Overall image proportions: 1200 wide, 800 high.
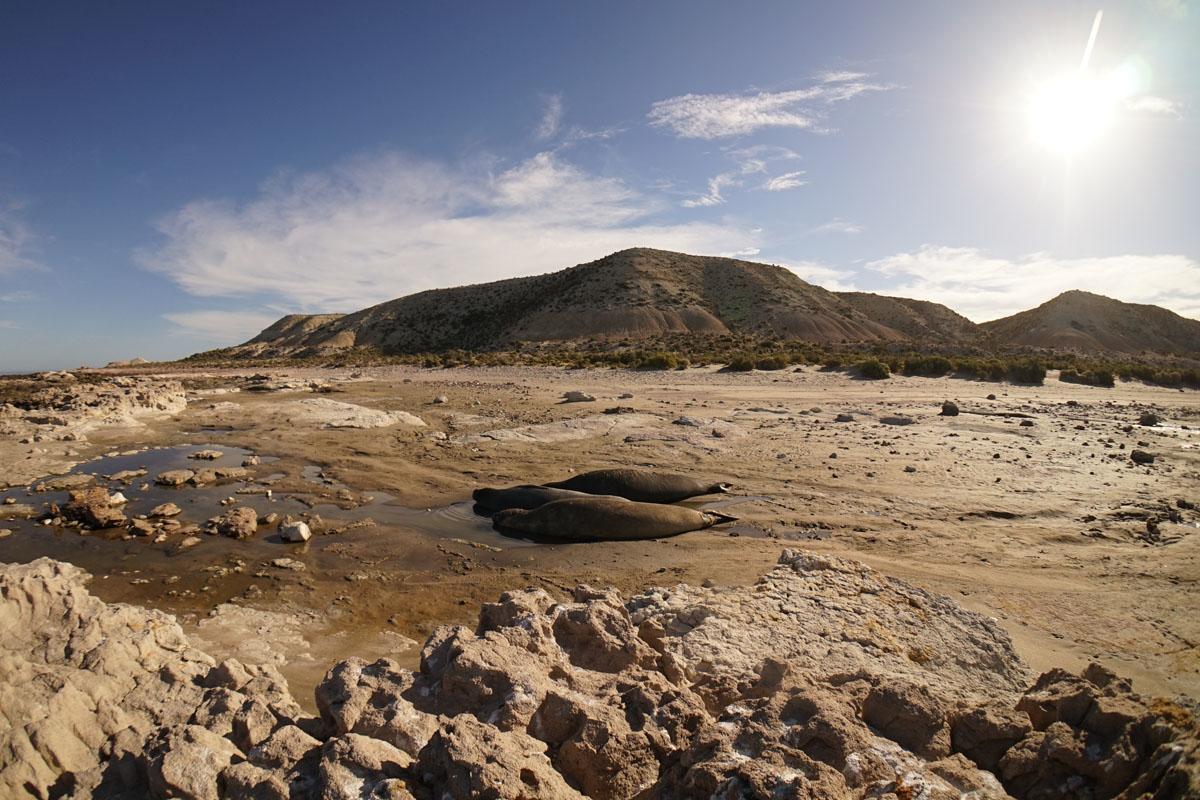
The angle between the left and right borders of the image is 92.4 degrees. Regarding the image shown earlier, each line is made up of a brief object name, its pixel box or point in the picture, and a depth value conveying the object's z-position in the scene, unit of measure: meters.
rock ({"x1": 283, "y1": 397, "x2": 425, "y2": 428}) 14.47
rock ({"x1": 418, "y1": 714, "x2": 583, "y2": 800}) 2.29
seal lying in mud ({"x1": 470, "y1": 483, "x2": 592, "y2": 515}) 8.19
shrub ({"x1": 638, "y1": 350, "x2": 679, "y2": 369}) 29.23
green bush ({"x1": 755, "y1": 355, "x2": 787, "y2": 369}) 27.11
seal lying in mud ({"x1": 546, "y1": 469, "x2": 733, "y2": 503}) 8.48
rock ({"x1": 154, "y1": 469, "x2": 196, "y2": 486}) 9.69
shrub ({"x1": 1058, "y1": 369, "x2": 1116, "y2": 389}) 23.58
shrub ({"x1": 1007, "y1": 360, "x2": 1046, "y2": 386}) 23.59
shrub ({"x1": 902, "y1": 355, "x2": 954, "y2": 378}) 25.89
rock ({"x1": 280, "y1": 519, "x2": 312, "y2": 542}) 7.17
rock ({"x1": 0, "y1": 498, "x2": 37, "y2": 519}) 8.13
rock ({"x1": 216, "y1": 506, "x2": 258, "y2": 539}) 7.29
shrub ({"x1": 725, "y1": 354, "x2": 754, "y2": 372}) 26.38
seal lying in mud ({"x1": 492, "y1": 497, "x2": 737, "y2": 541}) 7.33
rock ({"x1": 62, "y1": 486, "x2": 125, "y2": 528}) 7.69
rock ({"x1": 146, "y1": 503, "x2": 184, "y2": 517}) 8.03
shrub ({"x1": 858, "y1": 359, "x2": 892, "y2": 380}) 23.94
